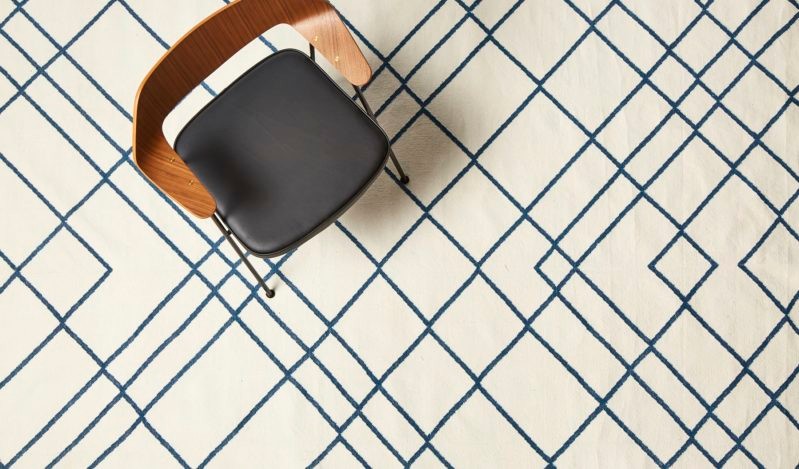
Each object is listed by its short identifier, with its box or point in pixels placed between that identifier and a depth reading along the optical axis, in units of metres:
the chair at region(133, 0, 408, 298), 1.47
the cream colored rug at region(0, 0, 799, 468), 1.71
